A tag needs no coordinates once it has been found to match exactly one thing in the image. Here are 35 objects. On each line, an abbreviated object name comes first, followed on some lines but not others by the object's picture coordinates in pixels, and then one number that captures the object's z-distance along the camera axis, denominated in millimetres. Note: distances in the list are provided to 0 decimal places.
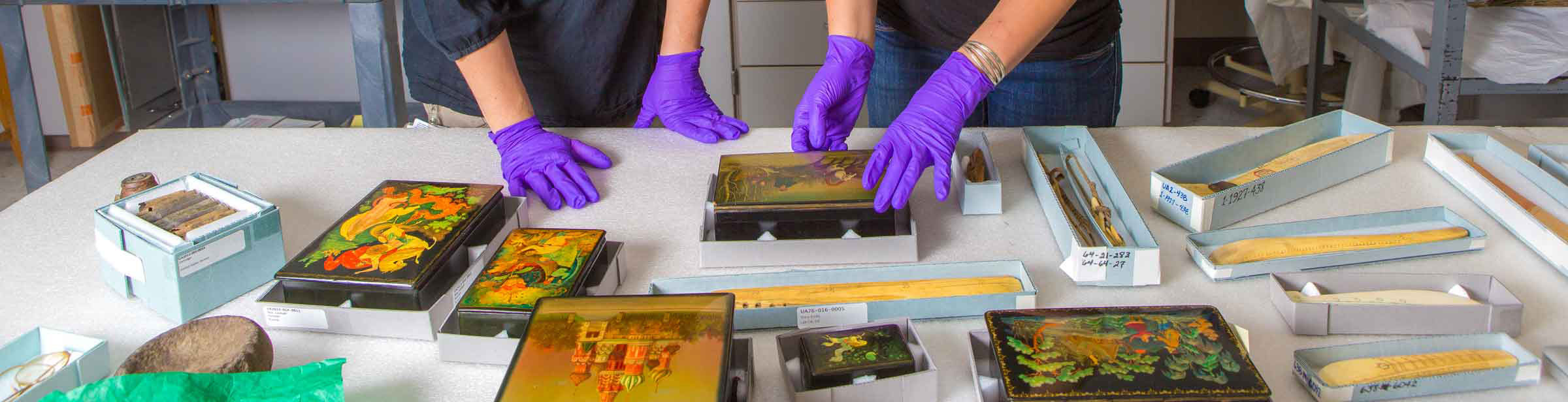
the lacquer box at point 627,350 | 802
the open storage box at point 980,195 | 1238
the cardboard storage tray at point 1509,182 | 1101
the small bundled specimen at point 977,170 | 1307
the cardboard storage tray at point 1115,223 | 1048
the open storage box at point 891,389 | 853
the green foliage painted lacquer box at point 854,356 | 859
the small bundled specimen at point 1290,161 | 1250
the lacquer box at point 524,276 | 948
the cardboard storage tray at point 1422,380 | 848
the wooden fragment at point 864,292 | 1022
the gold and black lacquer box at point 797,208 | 1115
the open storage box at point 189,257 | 1035
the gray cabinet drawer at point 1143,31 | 2863
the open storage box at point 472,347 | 938
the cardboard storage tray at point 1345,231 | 1064
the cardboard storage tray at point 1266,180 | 1183
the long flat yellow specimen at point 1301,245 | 1099
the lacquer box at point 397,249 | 1008
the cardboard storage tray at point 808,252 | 1114
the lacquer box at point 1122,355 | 783
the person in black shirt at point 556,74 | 1381
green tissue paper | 820
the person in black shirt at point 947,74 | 1294
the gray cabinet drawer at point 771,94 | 3037
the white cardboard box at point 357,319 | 994
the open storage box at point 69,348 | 918
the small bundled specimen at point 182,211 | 1077
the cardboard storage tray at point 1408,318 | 944
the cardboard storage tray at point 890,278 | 998
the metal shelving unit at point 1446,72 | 2314
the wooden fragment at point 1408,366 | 857
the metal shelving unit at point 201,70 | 2000
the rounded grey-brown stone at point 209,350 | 896
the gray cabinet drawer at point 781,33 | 2930
